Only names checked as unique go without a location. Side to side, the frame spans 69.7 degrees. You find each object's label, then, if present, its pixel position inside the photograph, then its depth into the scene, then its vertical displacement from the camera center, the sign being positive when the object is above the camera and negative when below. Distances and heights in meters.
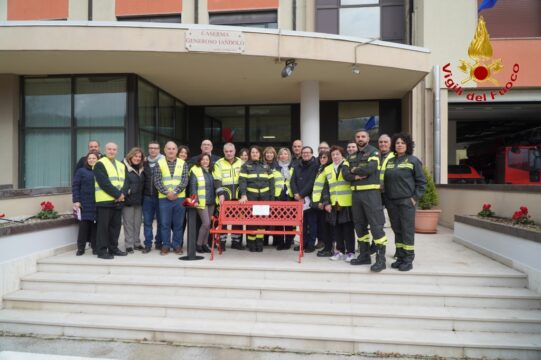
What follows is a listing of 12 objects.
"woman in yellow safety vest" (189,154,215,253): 5.98 -0.23
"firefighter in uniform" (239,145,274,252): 6.16 -0.03
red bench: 5.65 -0.56
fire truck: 14.14 +0.53
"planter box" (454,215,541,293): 4.71 -0.95
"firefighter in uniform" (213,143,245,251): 6.29 +0.02
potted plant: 8.54 -0.78
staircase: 4.07 -1.51
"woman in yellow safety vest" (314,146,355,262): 5.60 -0.39
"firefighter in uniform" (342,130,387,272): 5.10 -0.27
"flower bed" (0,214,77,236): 5.21 -0.69
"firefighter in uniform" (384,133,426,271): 5.09 -0.20
